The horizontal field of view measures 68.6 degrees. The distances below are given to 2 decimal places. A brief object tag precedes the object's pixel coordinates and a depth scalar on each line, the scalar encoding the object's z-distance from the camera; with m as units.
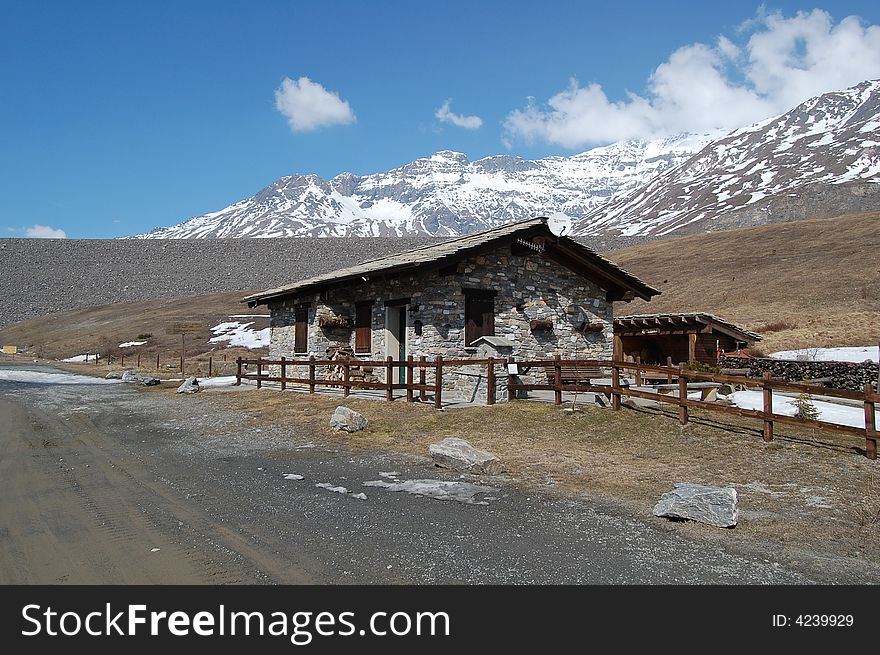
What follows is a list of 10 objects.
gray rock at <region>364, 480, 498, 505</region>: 7.78
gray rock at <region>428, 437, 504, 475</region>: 9.12
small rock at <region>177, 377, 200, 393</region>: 22.44
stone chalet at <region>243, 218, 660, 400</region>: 17.94
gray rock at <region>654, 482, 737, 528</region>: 6.49
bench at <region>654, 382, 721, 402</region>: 14.33
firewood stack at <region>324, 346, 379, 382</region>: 20.48
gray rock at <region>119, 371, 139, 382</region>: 30.43
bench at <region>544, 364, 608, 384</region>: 17.67
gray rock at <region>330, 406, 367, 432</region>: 12.72
